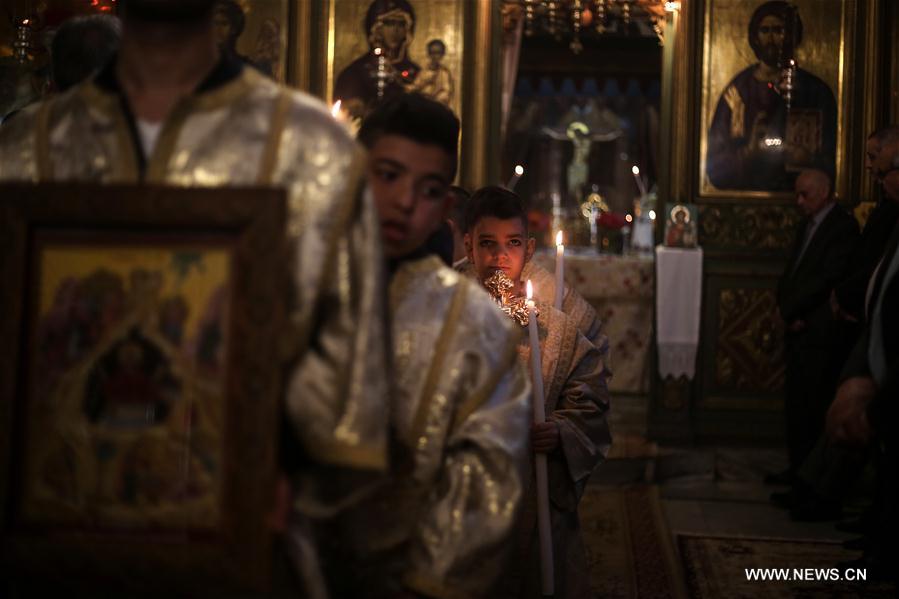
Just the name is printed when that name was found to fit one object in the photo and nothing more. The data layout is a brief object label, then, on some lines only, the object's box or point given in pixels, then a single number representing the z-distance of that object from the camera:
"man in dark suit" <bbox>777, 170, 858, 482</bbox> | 6.89
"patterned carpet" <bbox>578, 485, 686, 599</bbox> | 5.04
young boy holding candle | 3.27
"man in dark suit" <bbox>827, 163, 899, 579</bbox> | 2.47
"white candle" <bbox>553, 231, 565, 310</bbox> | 3.16
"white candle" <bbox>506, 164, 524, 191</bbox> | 12.78
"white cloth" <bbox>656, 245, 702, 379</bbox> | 8.00
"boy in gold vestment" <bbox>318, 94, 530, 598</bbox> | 1.91
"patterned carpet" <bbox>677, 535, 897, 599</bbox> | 4.91
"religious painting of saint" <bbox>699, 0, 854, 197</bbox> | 8.21
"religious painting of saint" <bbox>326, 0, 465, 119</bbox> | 8.44
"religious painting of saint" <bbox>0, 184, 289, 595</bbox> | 1.46
